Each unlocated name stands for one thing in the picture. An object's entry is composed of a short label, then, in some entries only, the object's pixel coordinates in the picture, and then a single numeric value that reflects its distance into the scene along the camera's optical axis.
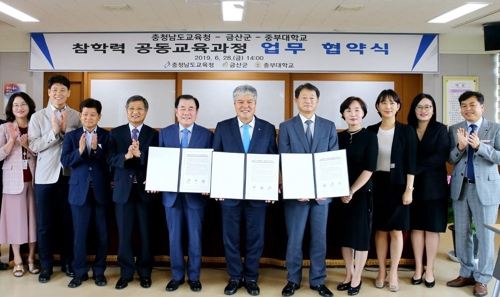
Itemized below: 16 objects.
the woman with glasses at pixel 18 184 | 3.35
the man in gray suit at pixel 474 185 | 3.03
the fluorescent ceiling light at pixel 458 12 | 4.39
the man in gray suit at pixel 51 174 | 3.26
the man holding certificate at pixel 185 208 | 3.02
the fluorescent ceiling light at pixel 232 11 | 4.20
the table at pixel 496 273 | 2.31
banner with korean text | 5.11
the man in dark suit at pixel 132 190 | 3.03
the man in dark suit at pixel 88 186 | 3.08
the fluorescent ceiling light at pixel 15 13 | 4.47
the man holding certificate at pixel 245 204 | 2.96
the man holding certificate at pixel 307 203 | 2.92
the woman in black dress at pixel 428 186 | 3.13
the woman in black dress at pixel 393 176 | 2.99
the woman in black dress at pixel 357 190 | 2.90
